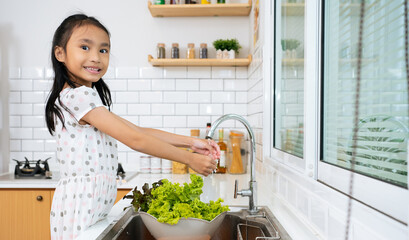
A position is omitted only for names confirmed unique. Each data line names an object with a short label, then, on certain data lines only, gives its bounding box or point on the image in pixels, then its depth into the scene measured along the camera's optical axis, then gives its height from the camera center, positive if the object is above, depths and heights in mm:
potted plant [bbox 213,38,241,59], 2336 +488
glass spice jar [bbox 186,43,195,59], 2375 +469
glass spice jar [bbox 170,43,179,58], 2398 +478
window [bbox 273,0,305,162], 1244 +171
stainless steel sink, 1026 -323
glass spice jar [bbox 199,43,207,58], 2387 +467
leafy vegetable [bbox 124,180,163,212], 1145 -253
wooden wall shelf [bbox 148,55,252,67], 2309 +391
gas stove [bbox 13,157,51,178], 2211 -310
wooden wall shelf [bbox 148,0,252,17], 2283 +736
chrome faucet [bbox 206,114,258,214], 1208 -231
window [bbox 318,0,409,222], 576 +36
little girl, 1113 -58
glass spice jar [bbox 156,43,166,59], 2379 +473
